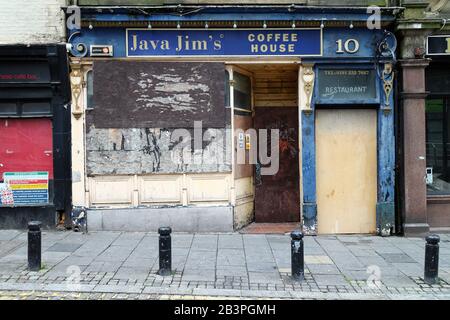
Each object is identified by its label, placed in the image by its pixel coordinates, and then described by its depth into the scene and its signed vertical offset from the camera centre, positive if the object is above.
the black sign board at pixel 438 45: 10.41 +2.47
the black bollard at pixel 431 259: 6.94 -1.65
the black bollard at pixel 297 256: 7.01 -1.58
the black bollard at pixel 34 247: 7.30 -1.45
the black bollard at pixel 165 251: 7.13 -1.50
